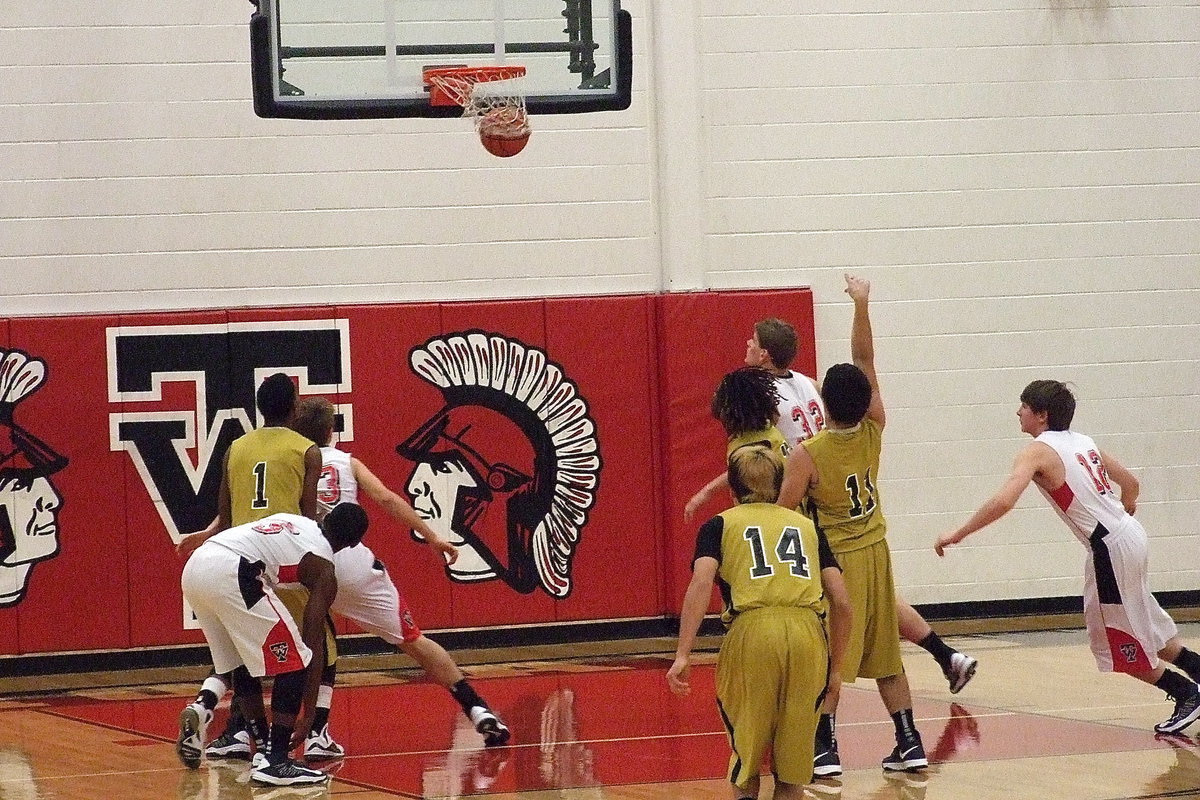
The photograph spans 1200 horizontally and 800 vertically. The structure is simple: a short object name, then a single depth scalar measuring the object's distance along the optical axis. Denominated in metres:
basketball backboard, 17.02
